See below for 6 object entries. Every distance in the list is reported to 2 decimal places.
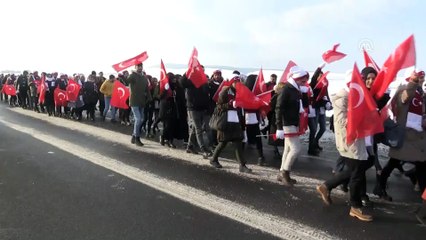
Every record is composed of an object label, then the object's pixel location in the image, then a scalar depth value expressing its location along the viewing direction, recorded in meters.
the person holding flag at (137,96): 10.37
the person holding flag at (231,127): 7.79
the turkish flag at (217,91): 8.72
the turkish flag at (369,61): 7.93
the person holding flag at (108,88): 16.06
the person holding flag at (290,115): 6.75
